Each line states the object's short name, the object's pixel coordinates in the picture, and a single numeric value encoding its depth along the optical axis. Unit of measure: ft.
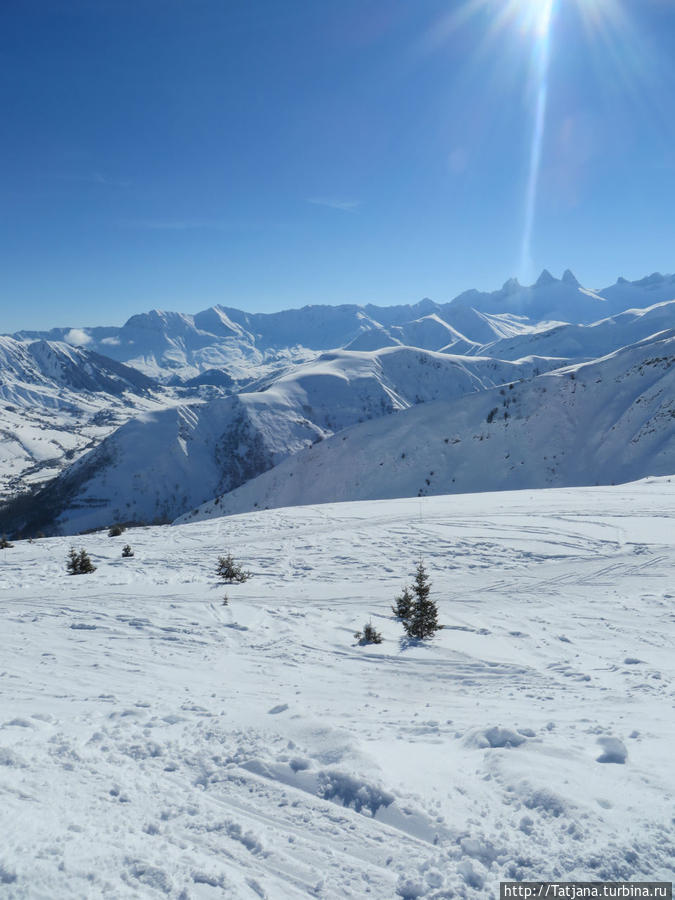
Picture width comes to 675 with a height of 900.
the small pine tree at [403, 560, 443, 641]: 29.30
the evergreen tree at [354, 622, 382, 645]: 28.53
